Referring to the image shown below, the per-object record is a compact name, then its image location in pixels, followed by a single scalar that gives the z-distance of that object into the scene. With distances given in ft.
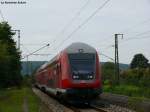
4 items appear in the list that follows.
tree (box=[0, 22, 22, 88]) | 178.70
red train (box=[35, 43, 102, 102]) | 100.26
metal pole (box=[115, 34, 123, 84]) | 224.12
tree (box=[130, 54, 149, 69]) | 411.93
